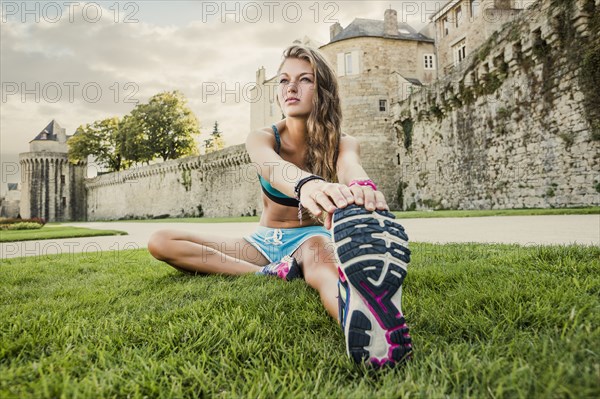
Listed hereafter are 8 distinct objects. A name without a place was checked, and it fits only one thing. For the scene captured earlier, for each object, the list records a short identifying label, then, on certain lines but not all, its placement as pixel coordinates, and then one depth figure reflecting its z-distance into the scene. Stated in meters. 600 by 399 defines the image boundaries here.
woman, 1.16
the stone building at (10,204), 59.47
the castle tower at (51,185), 42.53
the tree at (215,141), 57.00
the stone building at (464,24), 22.67
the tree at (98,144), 40.75
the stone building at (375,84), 23.56
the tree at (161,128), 36.19
